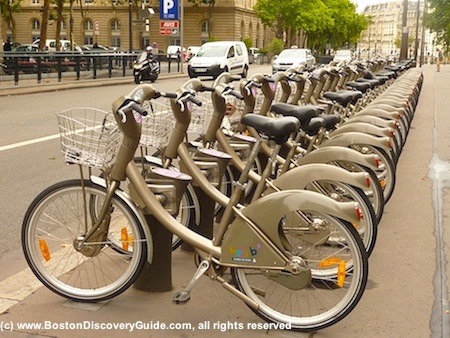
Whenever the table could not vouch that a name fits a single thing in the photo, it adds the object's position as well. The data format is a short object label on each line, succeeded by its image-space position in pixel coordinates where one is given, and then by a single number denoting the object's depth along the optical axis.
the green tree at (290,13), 65.50
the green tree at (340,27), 86.31
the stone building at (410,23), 147.62
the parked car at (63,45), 49.76
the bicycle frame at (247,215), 3.38
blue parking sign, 34.00
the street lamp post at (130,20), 37.08
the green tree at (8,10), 44.38
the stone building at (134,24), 69.62
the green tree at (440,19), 35.25
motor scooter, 25.94
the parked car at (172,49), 54.51
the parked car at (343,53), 51.86
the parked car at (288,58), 34.71
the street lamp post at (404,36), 26.84
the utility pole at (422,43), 44.71
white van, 29.62
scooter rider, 26.12
